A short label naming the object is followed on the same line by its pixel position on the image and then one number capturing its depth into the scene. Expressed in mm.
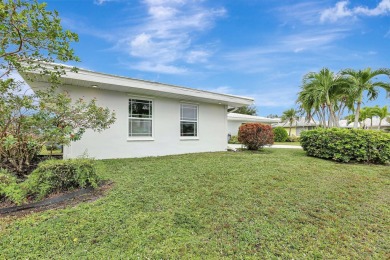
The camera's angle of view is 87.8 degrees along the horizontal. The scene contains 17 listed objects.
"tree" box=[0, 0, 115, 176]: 3596
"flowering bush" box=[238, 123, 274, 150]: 11602
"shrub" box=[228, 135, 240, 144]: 20338
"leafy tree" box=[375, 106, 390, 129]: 26891
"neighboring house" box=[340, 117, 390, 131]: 32688
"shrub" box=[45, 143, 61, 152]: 5399
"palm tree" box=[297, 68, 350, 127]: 11461
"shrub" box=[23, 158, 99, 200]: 3891
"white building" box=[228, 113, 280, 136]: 22375
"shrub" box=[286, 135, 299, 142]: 25375
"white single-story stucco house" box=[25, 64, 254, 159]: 7613
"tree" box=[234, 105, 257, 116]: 42700
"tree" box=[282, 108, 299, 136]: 34512
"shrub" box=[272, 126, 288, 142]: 24484
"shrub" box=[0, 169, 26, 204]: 3637
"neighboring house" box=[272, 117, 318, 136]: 34531
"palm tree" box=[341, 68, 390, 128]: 10719
